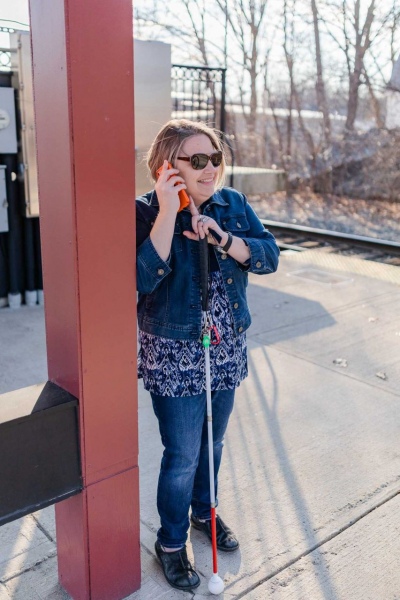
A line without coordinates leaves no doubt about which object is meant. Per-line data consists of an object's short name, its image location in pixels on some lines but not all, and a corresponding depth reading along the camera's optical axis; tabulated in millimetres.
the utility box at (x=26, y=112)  5298
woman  2232
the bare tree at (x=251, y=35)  21781
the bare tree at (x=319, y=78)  19547
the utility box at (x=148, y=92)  6582
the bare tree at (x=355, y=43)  18750
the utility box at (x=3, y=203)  5590
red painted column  1932
